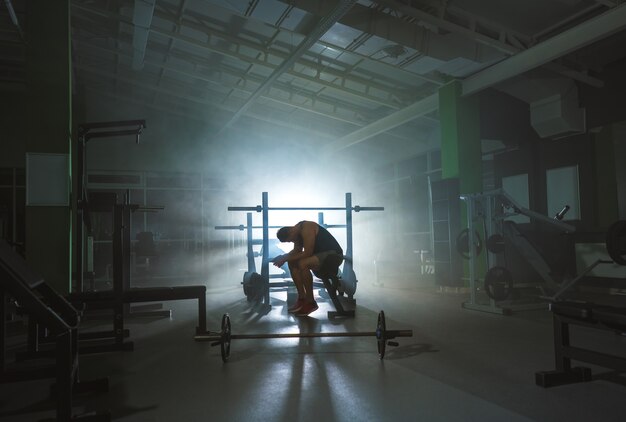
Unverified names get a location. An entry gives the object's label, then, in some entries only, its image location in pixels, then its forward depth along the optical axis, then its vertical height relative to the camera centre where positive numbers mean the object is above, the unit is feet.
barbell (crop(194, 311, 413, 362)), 9.07 -2.26
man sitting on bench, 14.25 -0.89
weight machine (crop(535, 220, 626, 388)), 6.77 -2.02
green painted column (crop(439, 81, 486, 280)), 21.29 +3.88
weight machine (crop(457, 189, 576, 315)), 15.52 -0.76
